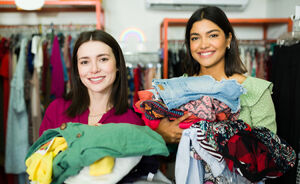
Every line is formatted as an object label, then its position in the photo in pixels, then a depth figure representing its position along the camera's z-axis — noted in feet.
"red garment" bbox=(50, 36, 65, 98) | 8.23
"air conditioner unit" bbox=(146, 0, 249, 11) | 10.50
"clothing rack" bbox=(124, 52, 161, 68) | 9.96
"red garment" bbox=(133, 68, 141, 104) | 9.29
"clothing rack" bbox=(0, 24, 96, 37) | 9.91
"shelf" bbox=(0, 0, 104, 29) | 8.77
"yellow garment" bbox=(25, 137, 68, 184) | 2.87
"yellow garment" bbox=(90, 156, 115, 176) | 2.78
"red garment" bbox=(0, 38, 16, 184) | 8.27
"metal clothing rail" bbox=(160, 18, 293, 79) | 9.62
